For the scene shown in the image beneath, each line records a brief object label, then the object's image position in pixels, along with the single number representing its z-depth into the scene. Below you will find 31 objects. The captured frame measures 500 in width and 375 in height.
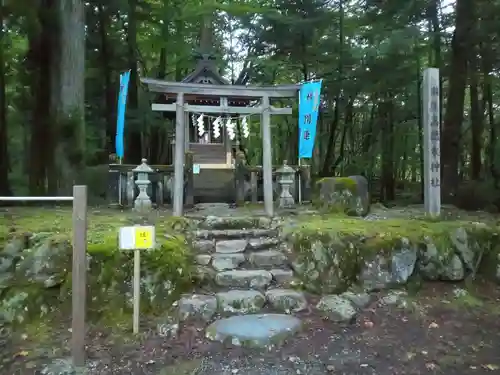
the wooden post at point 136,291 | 4.17
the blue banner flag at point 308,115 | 9.75
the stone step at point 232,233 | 6.16
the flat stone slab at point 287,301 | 4.80
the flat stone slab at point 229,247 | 5.84
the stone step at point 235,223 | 6.57
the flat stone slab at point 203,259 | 5.49
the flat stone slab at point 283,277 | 5.29
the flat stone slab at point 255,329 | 4.09
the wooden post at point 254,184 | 10.98
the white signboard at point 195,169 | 11.09
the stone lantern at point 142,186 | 8.46
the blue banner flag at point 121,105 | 9.37
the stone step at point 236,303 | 4.57
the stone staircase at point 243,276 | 4.59
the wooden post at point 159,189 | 10.20
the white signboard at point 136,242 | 4.10
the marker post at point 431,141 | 6.76
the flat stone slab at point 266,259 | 5.63
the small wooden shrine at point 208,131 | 13.77
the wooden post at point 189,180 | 10.32
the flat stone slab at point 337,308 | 4.67
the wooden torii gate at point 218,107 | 7.40
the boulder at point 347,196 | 7.46
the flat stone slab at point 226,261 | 5.46
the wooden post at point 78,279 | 3.73
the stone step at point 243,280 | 5.19
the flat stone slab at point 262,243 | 5.95
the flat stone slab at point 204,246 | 5.81
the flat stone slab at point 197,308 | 4.54
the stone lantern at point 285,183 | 9.23
